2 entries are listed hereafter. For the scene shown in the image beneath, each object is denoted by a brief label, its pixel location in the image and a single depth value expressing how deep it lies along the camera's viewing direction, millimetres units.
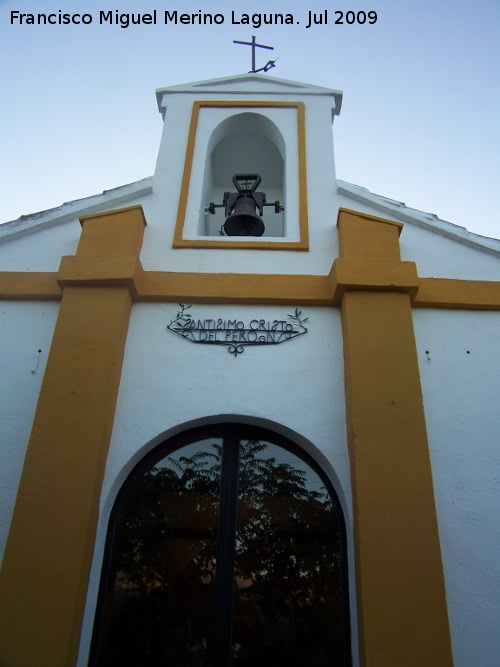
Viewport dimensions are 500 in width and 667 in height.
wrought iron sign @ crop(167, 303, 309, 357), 4199
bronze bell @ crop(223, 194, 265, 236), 5277
